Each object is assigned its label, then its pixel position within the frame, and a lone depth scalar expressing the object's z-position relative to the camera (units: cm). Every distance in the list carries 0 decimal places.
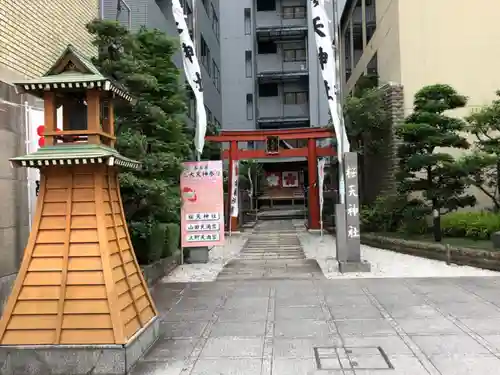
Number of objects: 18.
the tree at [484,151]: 1238
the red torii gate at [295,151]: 2164
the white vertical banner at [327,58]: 1130
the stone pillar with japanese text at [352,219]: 1116
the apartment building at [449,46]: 1620
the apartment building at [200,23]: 1409
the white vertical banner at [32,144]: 834
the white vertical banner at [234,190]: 2081
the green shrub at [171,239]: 1262
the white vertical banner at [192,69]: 1234
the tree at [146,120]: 927
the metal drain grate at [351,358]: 519
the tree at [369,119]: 1686
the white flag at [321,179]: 2032
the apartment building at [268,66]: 3647
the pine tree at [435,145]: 1302
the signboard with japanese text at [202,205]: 1270
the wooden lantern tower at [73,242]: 520
